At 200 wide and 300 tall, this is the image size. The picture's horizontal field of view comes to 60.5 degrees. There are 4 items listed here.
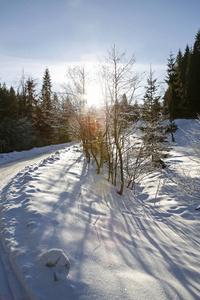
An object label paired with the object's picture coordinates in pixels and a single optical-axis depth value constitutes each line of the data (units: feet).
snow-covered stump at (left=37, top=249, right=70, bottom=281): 6.85
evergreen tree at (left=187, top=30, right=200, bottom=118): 105.09
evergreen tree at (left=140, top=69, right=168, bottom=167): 26.49
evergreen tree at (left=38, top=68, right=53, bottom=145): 79.97
